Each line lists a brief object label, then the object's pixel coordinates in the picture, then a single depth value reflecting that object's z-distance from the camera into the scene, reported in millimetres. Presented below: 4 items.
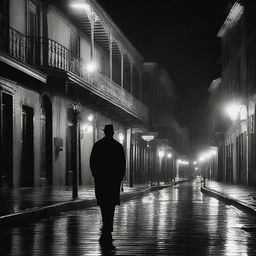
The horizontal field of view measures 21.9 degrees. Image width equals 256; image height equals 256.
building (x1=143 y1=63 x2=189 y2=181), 54469
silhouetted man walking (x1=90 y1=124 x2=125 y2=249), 8149
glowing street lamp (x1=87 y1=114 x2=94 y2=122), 28697
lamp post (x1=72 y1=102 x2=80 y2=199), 16750
